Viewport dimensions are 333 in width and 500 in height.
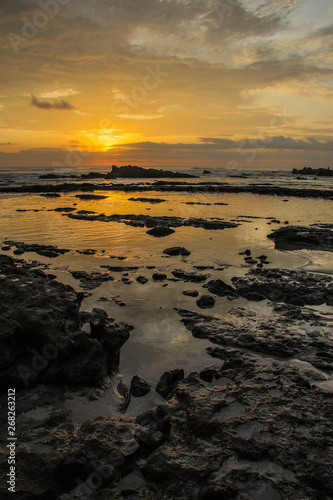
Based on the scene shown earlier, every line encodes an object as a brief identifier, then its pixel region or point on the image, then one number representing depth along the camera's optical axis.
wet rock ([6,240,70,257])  11.61
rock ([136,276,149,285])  8.72
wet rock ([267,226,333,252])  13.11
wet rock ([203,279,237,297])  7.97
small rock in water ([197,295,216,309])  7.25
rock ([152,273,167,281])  9.01
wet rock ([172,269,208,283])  9.02
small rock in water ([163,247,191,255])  11.78
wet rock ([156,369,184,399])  4.30
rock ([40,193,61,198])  35.87
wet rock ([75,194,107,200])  33.94
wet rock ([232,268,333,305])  7.65
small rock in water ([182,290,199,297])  7.88
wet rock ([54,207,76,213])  24.02
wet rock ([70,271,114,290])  8.41
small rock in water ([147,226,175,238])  15.45
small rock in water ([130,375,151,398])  4.33
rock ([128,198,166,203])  31.42
